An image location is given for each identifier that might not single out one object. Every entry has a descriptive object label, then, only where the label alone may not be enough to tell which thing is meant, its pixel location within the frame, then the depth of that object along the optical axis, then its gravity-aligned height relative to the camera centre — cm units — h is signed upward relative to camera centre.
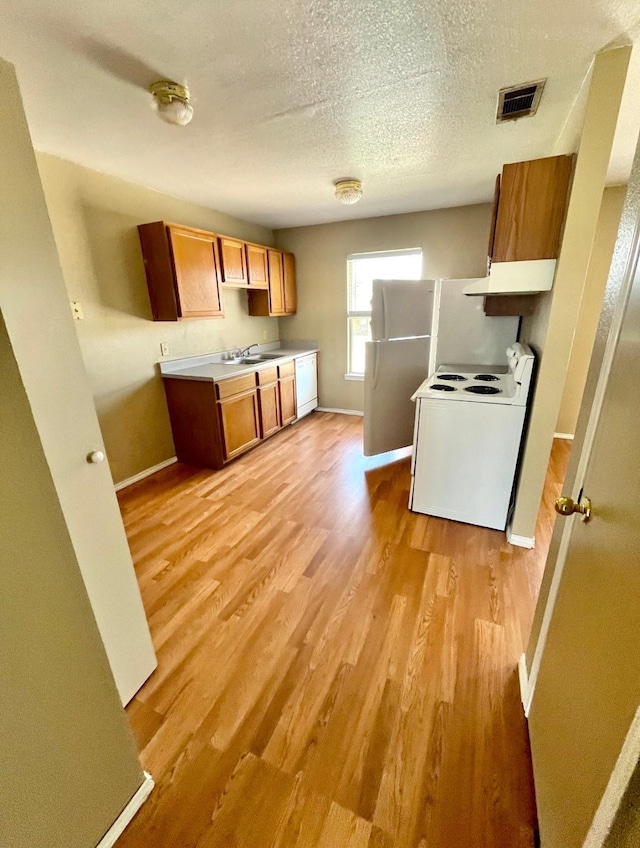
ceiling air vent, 159 +102
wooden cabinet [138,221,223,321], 272 +41
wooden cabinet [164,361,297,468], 301 -89
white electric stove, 203 -81
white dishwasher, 429 -86
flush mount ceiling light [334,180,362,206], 270 +97
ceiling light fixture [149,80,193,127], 146 +93
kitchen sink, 385 -47
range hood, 177 +18
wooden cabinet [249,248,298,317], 401 +31
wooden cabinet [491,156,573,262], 168 +52
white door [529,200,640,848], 55 -58
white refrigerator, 281 -23
